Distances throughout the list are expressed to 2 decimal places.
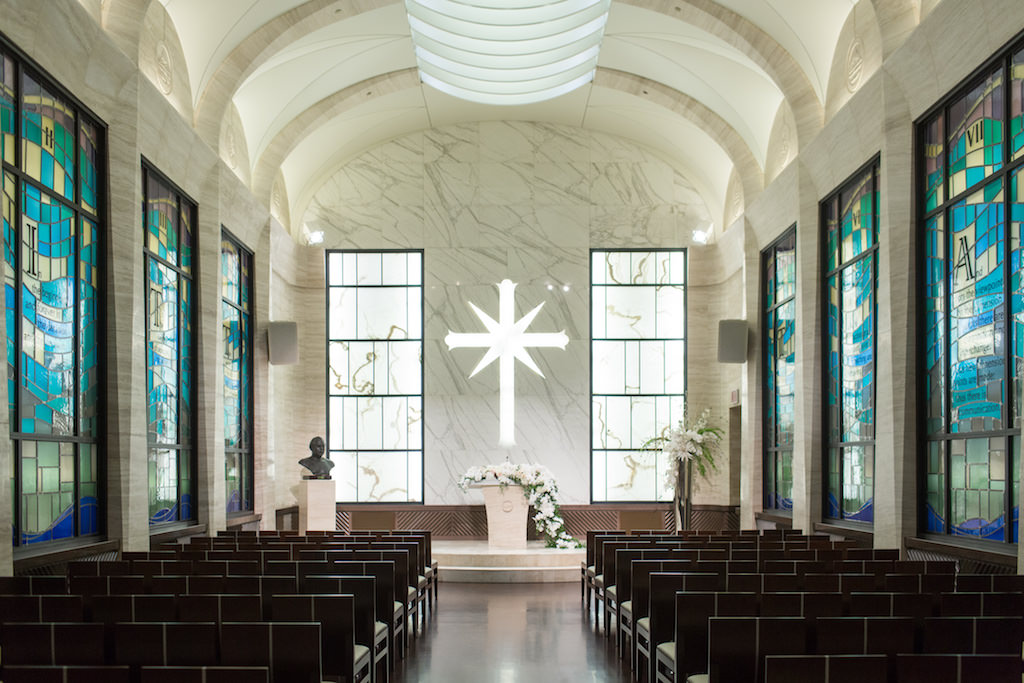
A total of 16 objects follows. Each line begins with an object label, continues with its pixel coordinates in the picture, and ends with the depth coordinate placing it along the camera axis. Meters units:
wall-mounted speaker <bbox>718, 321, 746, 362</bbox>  14.25
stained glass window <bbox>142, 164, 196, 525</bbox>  10.53
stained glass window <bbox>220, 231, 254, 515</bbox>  13.27
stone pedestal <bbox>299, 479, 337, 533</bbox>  13.23
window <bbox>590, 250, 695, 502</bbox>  16.56
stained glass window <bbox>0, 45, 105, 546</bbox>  7.44
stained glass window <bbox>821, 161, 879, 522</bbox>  10.45
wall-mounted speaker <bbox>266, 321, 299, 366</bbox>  14.41
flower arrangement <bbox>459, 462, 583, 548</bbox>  12.85
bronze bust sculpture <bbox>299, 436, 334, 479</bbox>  13.55
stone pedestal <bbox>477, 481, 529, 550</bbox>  13.00
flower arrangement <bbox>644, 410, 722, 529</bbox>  13.75
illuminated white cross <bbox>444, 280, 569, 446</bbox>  16.05
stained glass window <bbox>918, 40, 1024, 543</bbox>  7.37
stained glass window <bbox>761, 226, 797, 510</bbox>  13.18
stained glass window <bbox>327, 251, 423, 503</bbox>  16.53
